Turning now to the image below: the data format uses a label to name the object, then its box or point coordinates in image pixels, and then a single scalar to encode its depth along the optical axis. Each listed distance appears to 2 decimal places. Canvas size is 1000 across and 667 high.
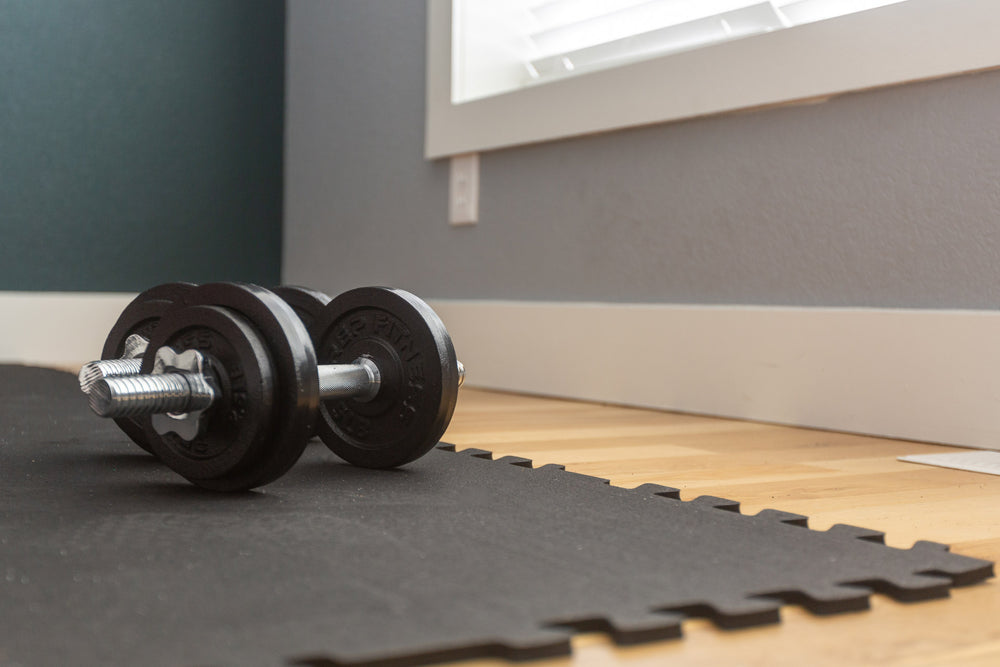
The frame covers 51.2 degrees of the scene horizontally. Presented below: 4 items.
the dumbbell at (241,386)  0.83
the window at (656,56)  1.43
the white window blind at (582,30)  1.68
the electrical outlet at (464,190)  2.30
